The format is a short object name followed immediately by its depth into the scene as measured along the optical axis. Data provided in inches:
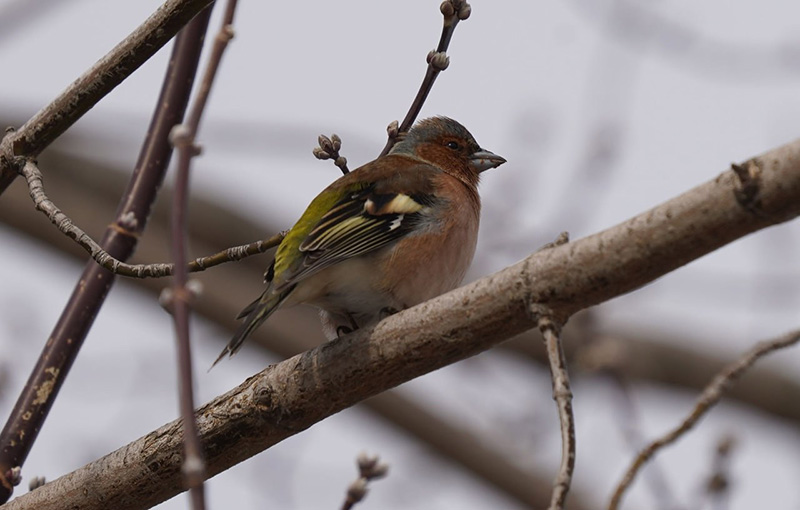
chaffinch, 349.7
